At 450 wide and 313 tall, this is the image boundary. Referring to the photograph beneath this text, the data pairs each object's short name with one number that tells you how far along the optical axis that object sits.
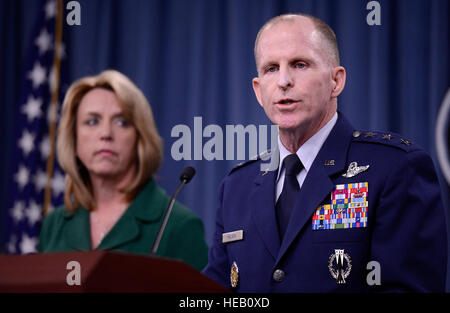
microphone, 3.28
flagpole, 4.28
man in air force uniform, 3.05
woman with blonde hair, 3.63
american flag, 4.19
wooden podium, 2.77
